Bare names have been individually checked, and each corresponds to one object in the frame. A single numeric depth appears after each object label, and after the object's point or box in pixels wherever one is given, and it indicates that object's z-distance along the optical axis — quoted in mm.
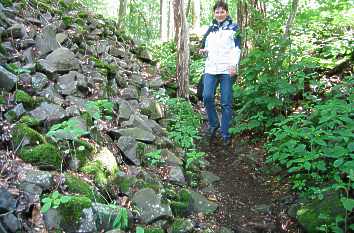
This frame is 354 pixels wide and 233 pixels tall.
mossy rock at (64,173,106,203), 3729
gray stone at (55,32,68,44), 6988
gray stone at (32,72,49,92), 5305
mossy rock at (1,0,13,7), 7188
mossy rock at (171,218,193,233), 3906
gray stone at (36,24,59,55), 6430
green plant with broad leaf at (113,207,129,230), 3508
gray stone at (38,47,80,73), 5922
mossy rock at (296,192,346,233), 4074
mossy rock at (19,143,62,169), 3904
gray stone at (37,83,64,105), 5180
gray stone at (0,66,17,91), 4845
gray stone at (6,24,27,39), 6281
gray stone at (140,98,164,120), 6613
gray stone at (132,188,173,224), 3895
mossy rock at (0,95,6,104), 4492
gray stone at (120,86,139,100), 6820
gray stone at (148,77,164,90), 8250
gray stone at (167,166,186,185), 4961
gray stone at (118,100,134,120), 5781
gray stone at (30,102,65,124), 4578
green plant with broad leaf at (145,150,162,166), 5089
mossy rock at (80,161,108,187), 4091
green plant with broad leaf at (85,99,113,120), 5123
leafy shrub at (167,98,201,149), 6117
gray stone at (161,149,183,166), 5293
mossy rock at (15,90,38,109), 4719
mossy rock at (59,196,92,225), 3350
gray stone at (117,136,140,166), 4953
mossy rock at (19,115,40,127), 4306
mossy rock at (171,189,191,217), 4291
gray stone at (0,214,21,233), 3062
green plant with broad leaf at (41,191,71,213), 3270
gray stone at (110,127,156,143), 5351
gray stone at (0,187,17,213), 3154
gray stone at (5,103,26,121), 4328
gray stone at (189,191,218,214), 4535
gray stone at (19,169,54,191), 3539
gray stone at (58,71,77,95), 5645
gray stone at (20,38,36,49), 6270
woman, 6367
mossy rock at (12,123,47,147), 4034
